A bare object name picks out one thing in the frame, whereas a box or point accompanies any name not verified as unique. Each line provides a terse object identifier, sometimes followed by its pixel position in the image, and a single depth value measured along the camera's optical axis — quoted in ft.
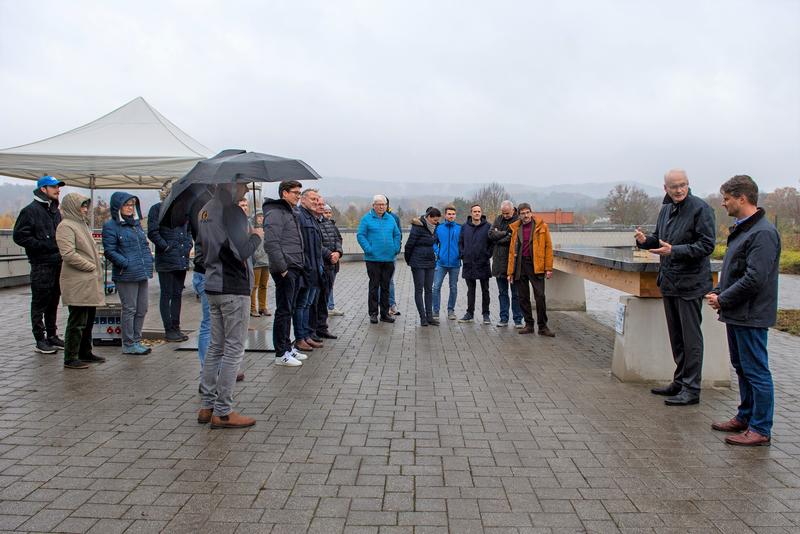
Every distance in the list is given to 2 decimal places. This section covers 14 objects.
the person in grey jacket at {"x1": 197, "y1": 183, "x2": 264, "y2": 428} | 15.65
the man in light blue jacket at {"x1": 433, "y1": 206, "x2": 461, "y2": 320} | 34.71
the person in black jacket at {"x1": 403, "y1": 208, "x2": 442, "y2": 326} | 32.60
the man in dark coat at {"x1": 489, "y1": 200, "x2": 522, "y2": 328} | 32.07
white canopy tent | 38.09
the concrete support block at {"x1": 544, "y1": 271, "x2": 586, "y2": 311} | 38.19
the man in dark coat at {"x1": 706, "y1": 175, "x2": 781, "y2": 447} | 14.87
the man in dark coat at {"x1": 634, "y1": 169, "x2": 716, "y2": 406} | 17.90
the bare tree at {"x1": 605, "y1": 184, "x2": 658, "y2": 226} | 150.41
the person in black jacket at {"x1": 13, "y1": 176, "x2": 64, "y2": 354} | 23.93
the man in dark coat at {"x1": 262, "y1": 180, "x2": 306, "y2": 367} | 22.80
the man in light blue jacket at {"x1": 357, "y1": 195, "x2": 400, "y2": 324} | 32.32
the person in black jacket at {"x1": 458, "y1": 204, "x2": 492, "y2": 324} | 33.14
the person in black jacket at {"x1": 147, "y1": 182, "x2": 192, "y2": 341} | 26.89
